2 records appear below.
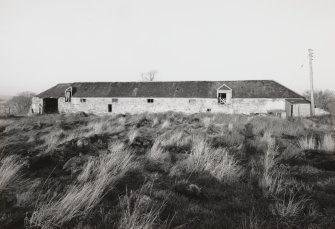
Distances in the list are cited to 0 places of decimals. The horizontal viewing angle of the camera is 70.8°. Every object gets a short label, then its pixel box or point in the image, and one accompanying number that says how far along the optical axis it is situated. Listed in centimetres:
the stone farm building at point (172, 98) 2906
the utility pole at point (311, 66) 2734
